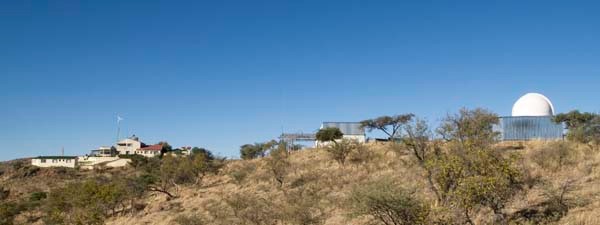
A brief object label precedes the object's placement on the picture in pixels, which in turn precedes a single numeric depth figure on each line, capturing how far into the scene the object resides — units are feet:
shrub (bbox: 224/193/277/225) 66.95
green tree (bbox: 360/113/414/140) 162.40
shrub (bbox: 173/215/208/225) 75.28
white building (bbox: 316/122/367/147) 178.91
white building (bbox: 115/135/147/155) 348.06
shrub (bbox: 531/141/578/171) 70.70
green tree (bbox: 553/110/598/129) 121.53
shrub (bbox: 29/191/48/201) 156.20
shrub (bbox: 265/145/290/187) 113.88
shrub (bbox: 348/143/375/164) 118.11
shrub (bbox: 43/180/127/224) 100.42
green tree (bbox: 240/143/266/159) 209.26
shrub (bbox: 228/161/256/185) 126.41
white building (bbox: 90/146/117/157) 325.79
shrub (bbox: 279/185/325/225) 63.10
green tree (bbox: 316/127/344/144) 171.01
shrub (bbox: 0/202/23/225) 121.04
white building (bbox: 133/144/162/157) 329.72
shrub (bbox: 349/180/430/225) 44.96
